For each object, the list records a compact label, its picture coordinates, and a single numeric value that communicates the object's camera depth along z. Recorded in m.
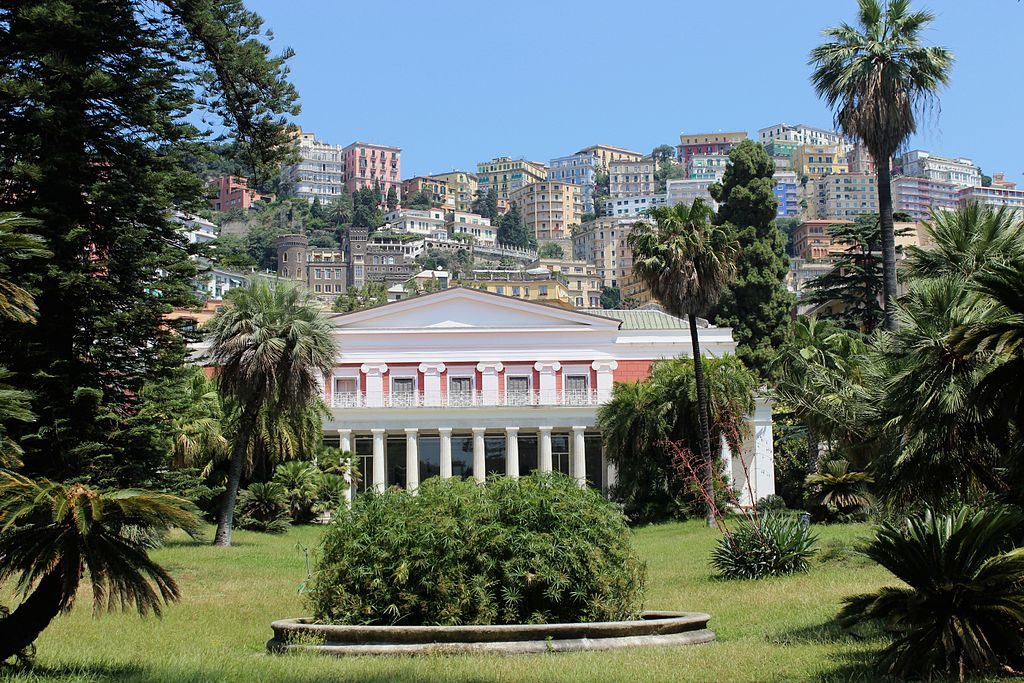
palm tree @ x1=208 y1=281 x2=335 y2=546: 34.94
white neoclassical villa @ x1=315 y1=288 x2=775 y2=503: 54.53
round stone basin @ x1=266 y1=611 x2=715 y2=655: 14.66
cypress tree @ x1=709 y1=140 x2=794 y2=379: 62.74
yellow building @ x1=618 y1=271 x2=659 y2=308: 149.15
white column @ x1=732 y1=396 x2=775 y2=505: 49.81
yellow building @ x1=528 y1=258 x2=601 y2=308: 185.50
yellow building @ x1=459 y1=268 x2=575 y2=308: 151.75
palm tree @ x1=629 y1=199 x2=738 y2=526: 38.50
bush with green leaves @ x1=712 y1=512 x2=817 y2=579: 25.00
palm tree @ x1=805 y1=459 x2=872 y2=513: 35.34
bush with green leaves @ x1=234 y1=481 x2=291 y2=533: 40.50
